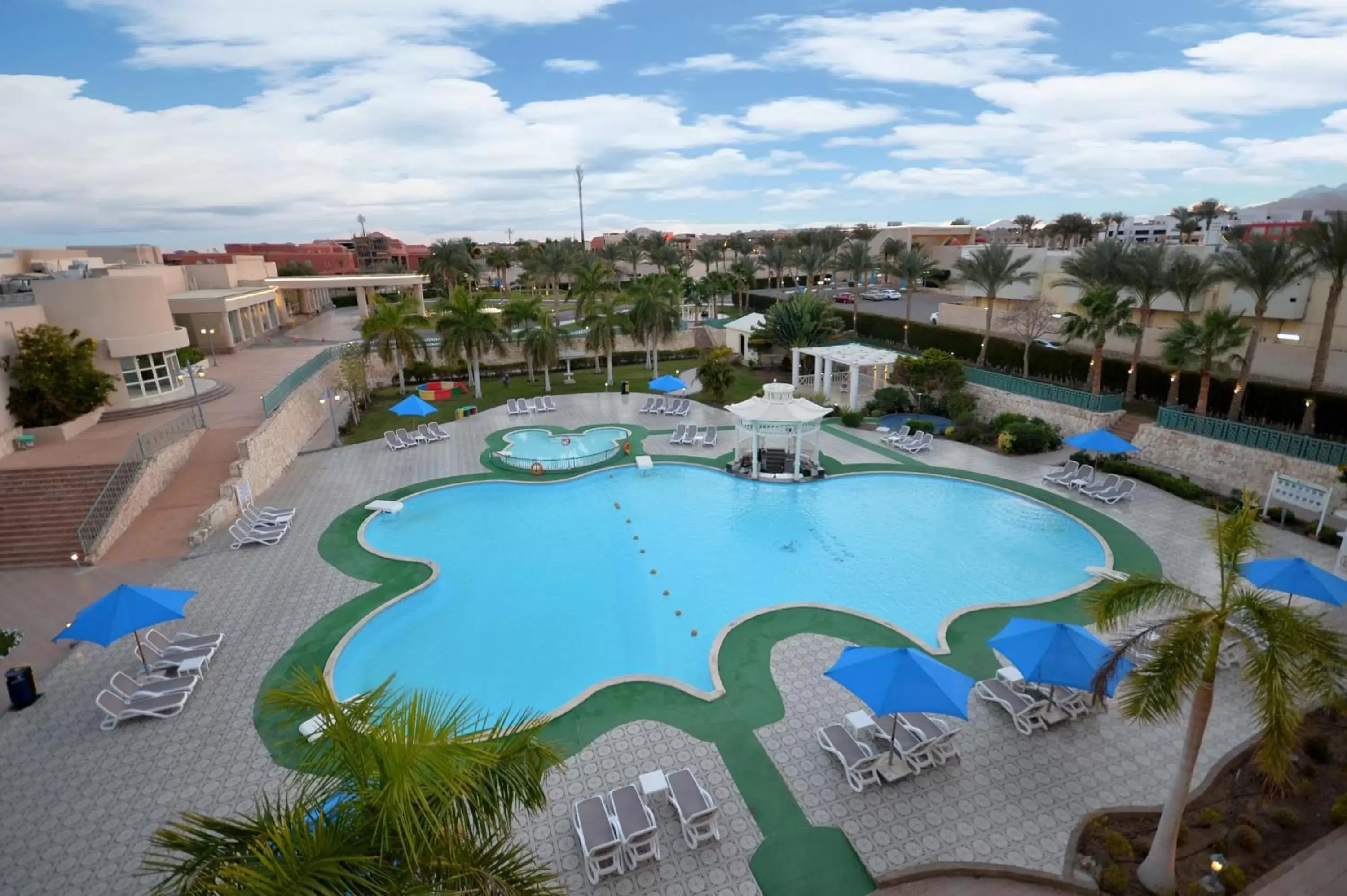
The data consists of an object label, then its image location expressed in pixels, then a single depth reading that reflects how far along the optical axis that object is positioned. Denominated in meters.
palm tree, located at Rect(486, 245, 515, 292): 75.44
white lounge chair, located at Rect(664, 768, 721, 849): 9.23
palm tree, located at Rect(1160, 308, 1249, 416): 22.05
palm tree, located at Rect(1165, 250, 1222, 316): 25.81
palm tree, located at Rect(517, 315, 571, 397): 35.62
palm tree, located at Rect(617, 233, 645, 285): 79.41
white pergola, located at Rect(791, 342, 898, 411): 31.19
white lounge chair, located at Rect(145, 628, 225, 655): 13.54
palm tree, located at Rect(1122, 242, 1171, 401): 26.59
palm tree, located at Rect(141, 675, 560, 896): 4.18
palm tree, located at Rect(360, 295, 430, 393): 32.72
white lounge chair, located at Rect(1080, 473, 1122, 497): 21.12
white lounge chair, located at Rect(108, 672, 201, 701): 12.22
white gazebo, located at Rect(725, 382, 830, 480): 23.30
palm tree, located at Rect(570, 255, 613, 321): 44.69
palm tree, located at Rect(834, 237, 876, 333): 49.41
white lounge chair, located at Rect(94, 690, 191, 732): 11.73
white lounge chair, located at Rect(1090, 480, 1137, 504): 20.70
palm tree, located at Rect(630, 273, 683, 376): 37.03
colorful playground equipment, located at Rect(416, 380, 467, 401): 36.00
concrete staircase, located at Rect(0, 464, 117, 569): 18.11
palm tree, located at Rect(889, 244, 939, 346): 41.22
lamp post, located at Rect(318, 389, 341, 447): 28.27
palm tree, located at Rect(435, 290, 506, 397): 33.97
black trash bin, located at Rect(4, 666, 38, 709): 12.09
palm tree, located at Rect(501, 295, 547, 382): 37.38
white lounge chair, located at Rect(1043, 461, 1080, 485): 22.09
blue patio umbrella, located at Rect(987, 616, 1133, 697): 10.39
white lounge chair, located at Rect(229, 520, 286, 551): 18.70
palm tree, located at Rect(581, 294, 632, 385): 36.16
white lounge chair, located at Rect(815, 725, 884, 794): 10.16
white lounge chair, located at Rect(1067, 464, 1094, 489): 21.62
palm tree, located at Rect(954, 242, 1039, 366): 33.19
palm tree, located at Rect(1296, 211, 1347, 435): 21.53
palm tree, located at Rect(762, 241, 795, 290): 63.16
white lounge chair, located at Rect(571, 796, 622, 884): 8.72
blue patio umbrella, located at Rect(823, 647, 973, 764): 9.85
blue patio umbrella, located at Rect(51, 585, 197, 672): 12.25
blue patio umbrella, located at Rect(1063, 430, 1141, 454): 21.73
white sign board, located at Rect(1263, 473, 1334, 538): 17.91
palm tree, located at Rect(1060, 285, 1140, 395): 25.27
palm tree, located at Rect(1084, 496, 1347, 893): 6.40
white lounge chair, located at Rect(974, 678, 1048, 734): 11.26
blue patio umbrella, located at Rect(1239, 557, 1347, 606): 12.33
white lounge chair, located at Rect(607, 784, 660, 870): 8.91
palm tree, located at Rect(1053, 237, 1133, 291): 29.30
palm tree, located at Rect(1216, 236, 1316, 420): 22.44
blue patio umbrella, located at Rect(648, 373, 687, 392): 33.31
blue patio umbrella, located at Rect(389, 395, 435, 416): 28.92
